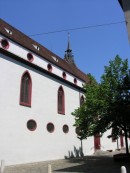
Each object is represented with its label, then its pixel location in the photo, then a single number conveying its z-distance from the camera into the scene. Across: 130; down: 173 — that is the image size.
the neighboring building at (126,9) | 10.72
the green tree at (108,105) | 17.43
